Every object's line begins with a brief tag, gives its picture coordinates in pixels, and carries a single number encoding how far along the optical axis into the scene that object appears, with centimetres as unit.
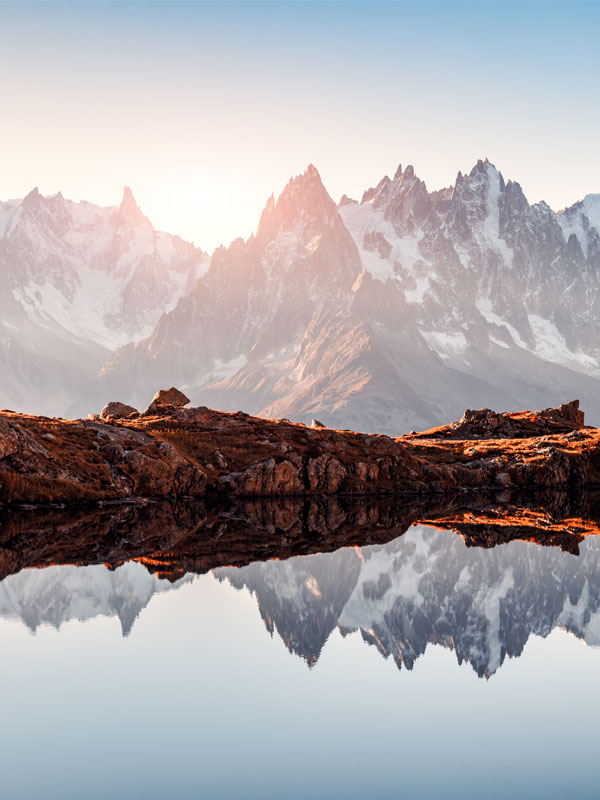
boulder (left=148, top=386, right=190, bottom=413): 13612
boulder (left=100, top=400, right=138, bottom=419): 13225
